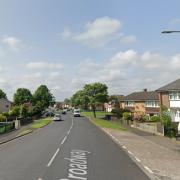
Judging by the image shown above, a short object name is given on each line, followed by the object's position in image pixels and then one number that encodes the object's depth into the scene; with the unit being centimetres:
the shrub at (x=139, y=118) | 3212
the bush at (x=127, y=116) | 3660
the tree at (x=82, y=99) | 5217
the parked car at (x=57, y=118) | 4033
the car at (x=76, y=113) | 5393
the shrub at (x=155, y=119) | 3103
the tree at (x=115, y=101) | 7174
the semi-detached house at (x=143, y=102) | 4214
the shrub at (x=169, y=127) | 2073
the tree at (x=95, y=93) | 5206
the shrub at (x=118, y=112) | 4819
